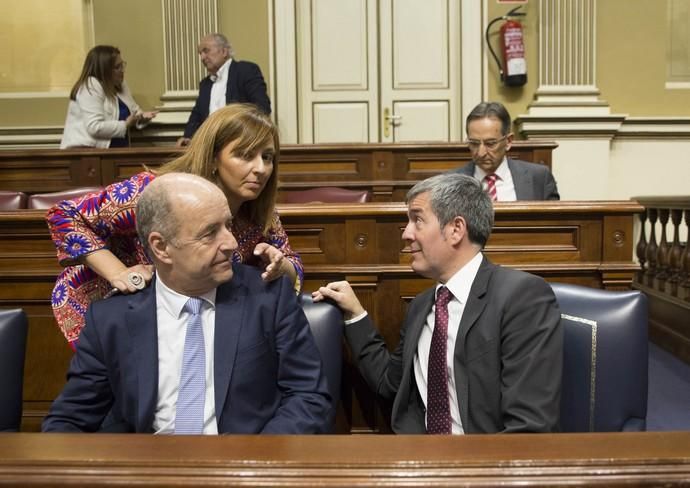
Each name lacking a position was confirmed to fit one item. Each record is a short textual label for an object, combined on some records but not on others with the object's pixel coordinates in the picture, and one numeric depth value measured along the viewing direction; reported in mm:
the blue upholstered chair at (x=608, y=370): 1754
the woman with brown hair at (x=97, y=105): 5340
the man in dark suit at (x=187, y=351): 1536
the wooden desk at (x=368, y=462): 803
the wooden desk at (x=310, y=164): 4828
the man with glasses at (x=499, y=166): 3320
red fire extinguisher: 6047
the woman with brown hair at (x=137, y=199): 1740
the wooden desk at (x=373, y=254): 2332
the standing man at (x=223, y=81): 5406
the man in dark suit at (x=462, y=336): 1625
